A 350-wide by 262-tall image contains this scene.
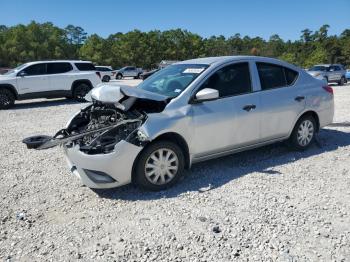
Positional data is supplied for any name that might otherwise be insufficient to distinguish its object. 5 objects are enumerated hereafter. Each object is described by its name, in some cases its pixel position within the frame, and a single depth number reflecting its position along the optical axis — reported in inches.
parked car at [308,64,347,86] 968.3
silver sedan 175.3
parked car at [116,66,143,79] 1828.2
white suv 571.2
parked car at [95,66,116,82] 1409.3
